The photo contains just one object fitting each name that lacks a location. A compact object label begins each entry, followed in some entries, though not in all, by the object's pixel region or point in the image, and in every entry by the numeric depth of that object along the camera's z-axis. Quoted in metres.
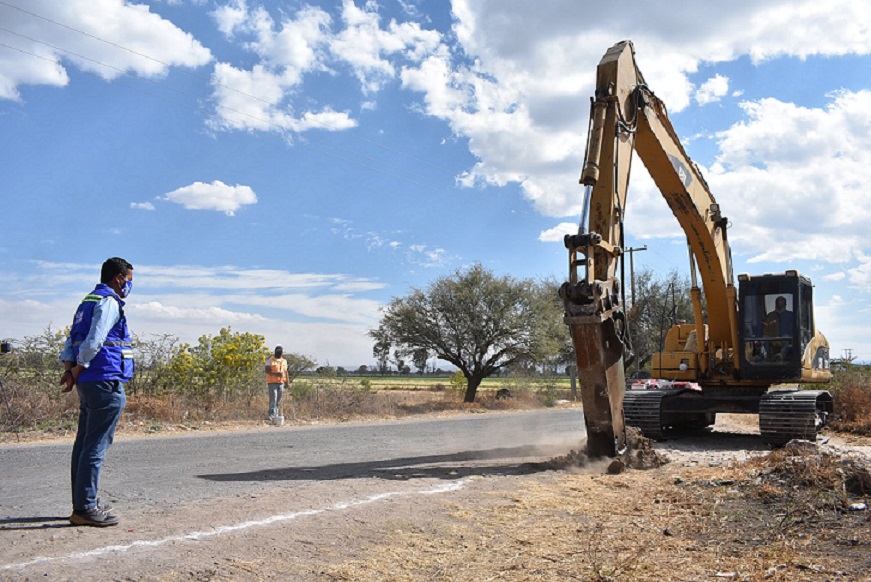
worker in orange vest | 16.31
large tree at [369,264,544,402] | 27.61
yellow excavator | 8.70
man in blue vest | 5.23
